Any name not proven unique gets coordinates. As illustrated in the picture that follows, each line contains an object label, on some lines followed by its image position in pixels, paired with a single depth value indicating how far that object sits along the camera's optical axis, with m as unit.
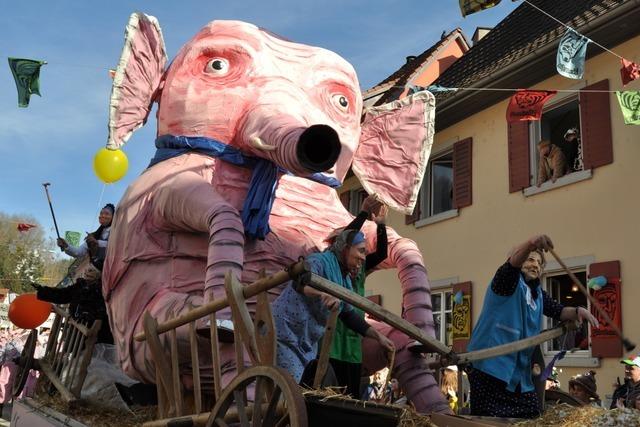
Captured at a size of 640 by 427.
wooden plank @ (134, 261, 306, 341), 2.62
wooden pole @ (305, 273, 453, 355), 2.68
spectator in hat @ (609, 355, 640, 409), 5.95
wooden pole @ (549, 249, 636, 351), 3.04
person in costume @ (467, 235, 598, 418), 3.44
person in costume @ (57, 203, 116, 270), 5.65
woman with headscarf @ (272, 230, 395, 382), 3.19
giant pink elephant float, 3.90
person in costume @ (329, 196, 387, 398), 3.50
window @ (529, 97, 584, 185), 9.95
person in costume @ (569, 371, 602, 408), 6.65
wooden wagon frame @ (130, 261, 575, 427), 2.56
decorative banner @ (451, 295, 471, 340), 10.90
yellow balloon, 6.50
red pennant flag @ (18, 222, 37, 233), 13.62
